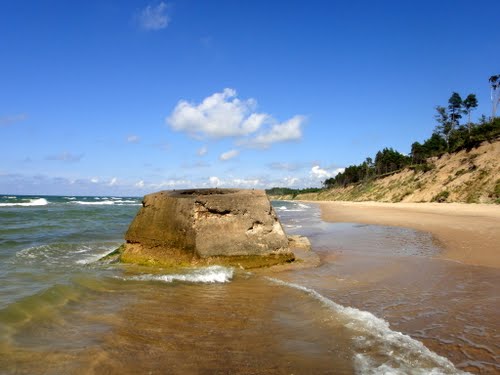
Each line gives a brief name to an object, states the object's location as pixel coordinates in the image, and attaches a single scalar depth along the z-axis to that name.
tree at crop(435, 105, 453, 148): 66.19
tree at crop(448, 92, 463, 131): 64.19
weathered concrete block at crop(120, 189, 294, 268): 8.95
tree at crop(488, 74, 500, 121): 57.38
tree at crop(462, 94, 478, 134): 61.40
